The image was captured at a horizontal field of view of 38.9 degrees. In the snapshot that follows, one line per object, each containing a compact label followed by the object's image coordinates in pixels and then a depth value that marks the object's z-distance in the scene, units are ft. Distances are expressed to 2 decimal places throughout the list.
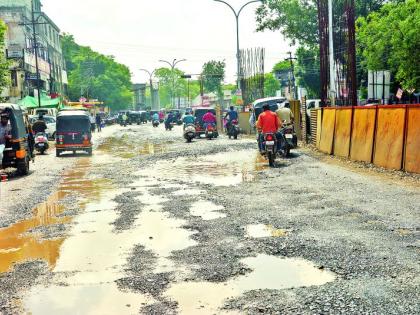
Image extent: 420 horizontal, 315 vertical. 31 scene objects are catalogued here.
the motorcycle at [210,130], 109.70
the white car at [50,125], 133.13
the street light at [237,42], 147.37
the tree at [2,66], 120.67
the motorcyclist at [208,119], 110.15
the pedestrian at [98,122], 200.01
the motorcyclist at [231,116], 111.34
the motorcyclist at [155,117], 215.88
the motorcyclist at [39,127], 93.35
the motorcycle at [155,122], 214.69
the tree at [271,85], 492.54
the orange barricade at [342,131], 59.72
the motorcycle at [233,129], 109.60
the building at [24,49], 193.06
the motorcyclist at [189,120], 110.93
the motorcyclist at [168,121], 179.01
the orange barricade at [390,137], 46.29
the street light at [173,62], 289.53
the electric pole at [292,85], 268.95
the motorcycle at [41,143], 91.81
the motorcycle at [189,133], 107.14
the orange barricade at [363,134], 52.78
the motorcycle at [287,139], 63.21
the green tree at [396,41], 117.60
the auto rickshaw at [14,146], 56.85
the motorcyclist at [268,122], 56.44
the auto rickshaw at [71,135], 85.76
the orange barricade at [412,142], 43.27
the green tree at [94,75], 353.51
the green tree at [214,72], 362.41
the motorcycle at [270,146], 54.80
